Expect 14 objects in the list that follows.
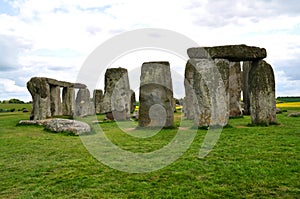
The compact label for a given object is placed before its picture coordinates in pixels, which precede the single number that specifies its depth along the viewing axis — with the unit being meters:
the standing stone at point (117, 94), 17.64
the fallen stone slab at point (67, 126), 10.70
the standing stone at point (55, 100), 21.48
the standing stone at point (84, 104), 24.80
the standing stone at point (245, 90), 17.97
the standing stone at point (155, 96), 12.09
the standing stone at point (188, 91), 15.41
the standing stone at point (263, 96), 11.91
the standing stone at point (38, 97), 17.31
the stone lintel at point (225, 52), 11.52
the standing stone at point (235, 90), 16.53
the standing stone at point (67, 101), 24.62
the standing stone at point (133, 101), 28.80
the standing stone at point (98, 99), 26.93
